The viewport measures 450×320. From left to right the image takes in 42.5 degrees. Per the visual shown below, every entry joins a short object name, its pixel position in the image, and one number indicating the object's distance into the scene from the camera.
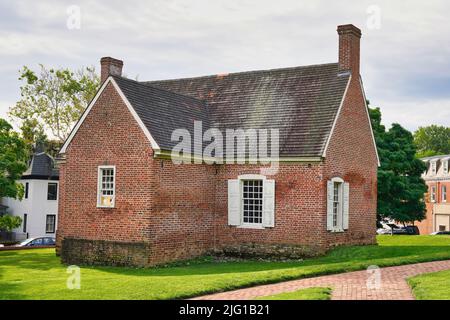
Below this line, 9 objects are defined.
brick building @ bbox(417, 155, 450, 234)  62.69
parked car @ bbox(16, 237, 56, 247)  37.38
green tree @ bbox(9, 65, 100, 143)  46.72
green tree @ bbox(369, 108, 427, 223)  41.03
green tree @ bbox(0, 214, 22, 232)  33.88
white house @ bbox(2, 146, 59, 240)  53.09
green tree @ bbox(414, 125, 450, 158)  103.69
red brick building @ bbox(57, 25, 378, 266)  21.00
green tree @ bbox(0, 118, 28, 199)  32.31
